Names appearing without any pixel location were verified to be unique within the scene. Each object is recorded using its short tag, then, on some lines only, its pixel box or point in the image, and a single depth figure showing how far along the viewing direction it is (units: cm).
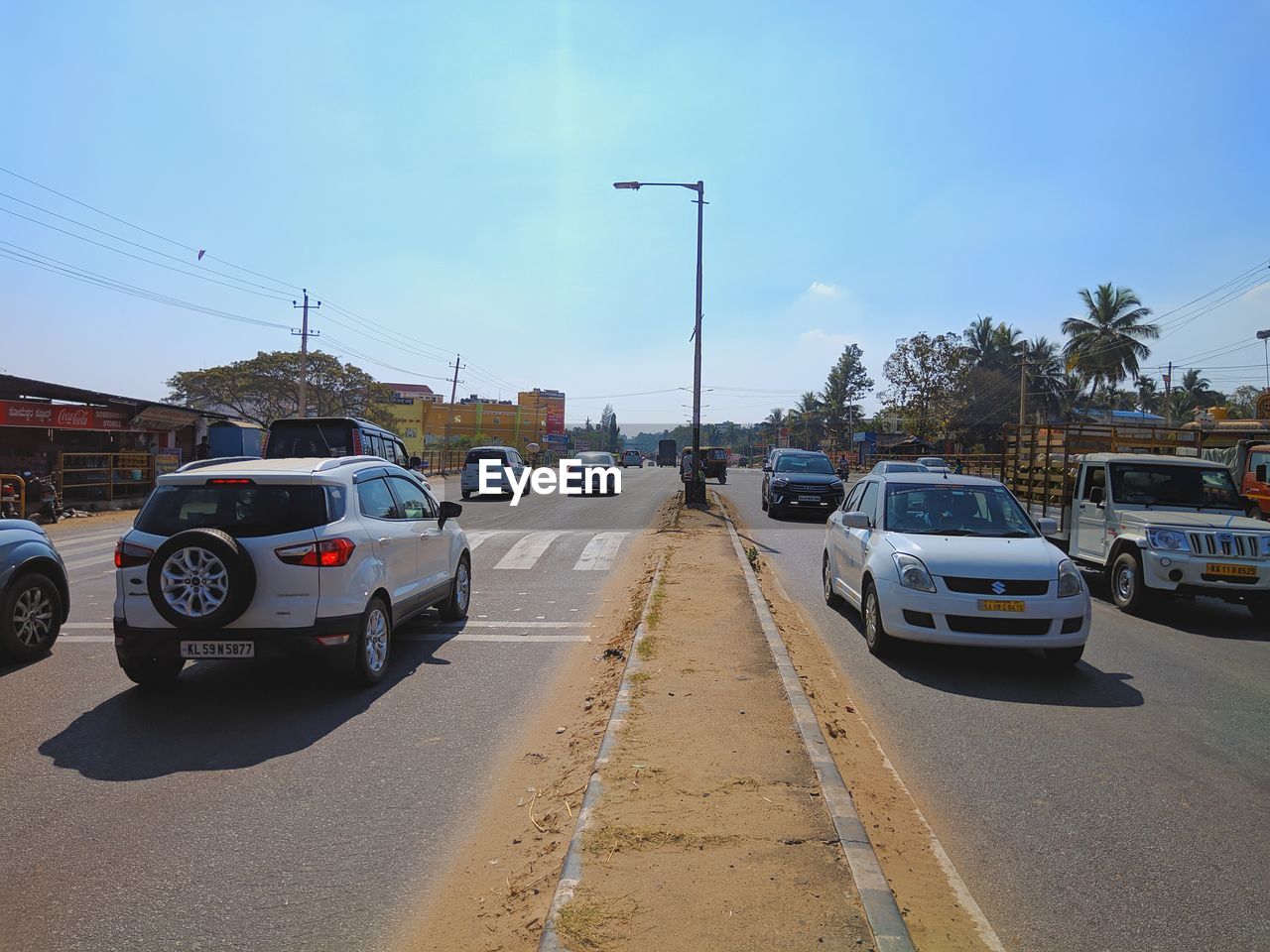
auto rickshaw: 4634
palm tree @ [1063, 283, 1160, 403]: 4972
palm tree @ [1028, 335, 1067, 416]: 5909
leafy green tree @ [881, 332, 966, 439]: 5659
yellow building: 7591
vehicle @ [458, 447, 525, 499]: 2916
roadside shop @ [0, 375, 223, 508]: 2281
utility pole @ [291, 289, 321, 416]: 4447
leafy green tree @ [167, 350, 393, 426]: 4931
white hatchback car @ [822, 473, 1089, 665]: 704
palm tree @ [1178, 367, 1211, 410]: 7488
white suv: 586
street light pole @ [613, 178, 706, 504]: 2355
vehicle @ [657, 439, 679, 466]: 8788
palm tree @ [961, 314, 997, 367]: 6259
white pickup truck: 923
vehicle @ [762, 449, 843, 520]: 2261
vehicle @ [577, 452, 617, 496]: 3281
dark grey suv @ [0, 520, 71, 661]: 712
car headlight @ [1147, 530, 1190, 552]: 951
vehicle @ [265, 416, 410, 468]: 1731
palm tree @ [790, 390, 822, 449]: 9810
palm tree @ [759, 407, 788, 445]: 12324
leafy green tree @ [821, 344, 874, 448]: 8712
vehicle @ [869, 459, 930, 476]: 2446
